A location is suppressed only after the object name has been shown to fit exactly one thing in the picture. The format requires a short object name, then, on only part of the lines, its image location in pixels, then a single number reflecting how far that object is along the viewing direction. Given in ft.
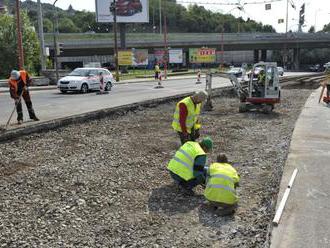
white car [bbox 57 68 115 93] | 96.94
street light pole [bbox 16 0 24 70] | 86.52
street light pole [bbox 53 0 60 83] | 132.11
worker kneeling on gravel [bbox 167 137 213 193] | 25.79
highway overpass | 332.60
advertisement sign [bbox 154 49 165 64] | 330.30
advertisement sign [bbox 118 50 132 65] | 227.81
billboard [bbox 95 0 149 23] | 271.08
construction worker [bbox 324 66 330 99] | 80.17
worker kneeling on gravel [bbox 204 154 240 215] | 23.63
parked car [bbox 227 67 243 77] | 201.82
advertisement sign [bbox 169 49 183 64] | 310.04
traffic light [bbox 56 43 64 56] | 147.02
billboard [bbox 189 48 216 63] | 287.69
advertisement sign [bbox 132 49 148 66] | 287.01
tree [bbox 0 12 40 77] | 192.54
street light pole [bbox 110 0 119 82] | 168.39
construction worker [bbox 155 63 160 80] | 151.14
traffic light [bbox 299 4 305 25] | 203.25
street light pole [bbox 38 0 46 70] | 139.85
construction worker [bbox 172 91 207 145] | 30.81
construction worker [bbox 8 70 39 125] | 48.14
